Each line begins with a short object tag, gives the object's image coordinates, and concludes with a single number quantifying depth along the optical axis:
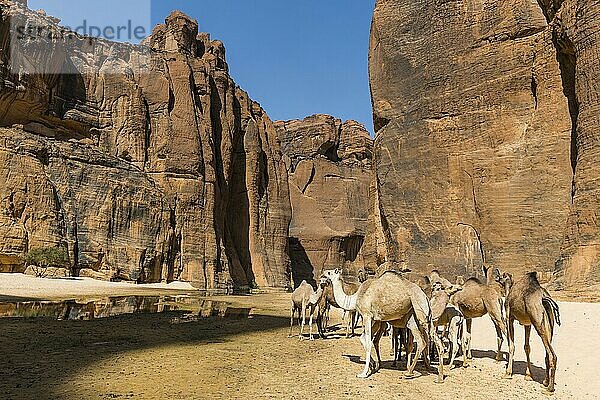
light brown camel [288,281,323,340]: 14.66
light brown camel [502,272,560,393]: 7.94
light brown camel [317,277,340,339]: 13.86
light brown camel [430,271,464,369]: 10.11
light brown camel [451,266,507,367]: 10.20
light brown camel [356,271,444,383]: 9.01
